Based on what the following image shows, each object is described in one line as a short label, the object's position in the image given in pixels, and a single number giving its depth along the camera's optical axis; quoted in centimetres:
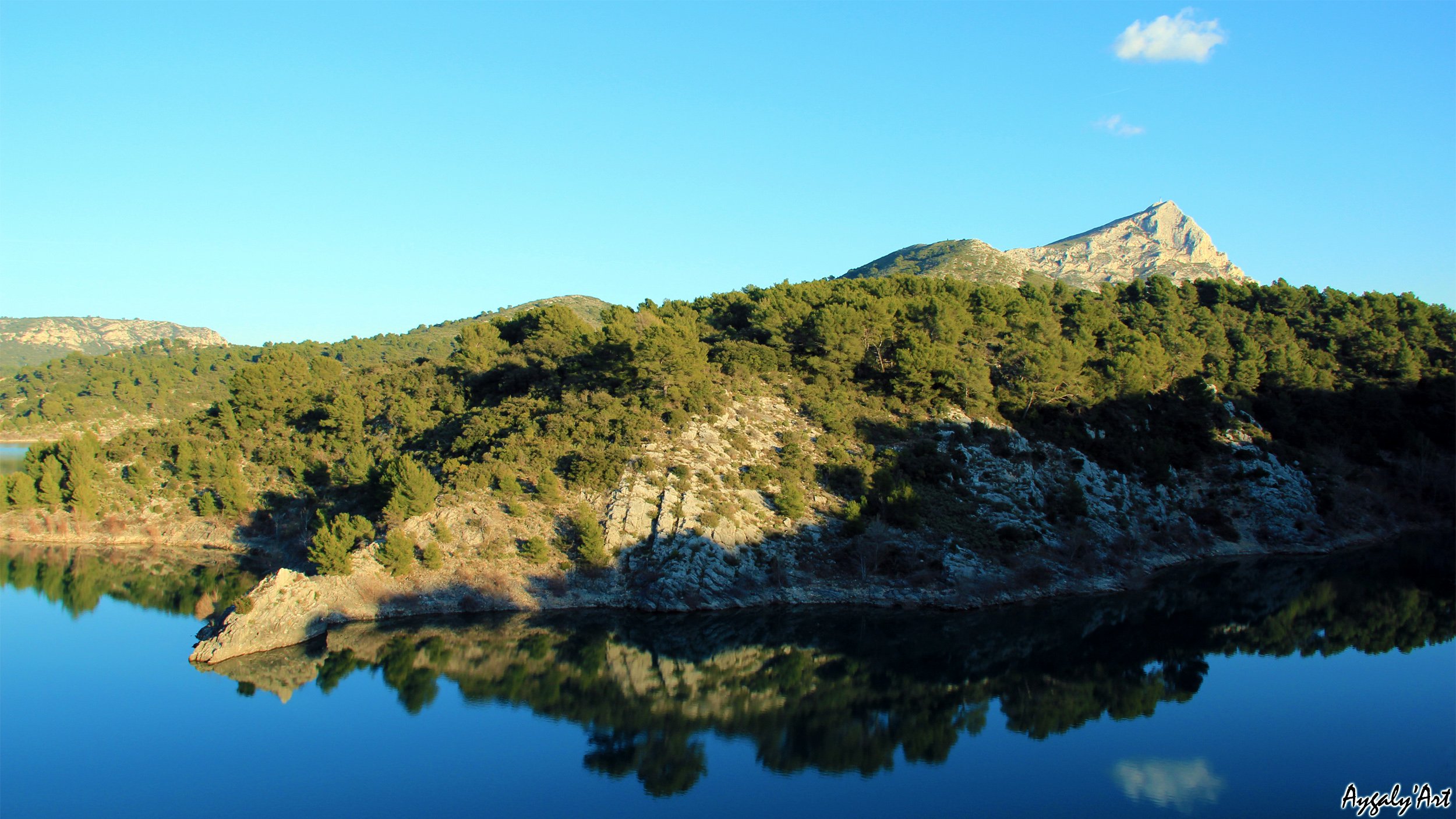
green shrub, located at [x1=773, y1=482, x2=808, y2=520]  4253
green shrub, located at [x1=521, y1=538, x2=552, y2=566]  4009
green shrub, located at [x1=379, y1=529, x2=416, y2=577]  3931
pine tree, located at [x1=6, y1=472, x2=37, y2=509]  5834
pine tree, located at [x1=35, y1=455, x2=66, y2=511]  5822
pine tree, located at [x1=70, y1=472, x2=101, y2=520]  5734
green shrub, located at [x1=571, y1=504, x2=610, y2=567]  3994
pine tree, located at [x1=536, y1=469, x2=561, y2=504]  4294
